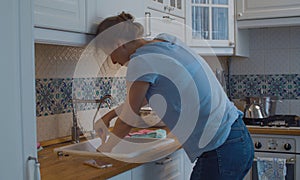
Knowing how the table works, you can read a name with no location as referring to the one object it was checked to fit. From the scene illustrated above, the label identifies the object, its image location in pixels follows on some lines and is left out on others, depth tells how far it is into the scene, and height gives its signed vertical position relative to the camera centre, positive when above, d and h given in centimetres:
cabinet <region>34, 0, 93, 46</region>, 155 +23
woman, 167 -8
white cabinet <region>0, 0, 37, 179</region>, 101 -2
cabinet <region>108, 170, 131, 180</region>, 159 -37
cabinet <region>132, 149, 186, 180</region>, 182 -41
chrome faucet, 213 -20
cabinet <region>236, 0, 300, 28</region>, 300 +49
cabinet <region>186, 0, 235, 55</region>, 287 +39
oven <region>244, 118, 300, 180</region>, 274 -46
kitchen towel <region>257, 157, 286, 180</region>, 272 -58
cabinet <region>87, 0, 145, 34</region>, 184 +34
